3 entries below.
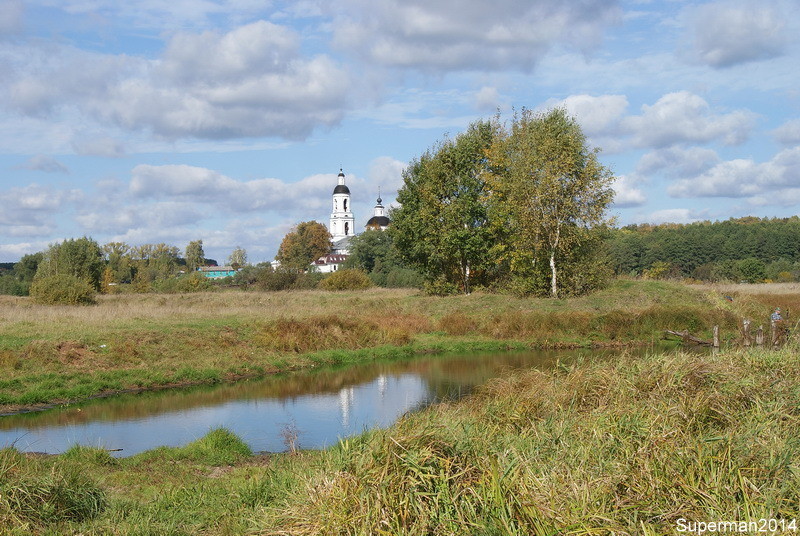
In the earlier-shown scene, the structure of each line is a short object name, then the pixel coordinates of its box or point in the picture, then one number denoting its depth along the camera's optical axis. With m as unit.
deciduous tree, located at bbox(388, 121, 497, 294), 45.00
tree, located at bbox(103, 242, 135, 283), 91.00
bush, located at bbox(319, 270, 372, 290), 61.06
